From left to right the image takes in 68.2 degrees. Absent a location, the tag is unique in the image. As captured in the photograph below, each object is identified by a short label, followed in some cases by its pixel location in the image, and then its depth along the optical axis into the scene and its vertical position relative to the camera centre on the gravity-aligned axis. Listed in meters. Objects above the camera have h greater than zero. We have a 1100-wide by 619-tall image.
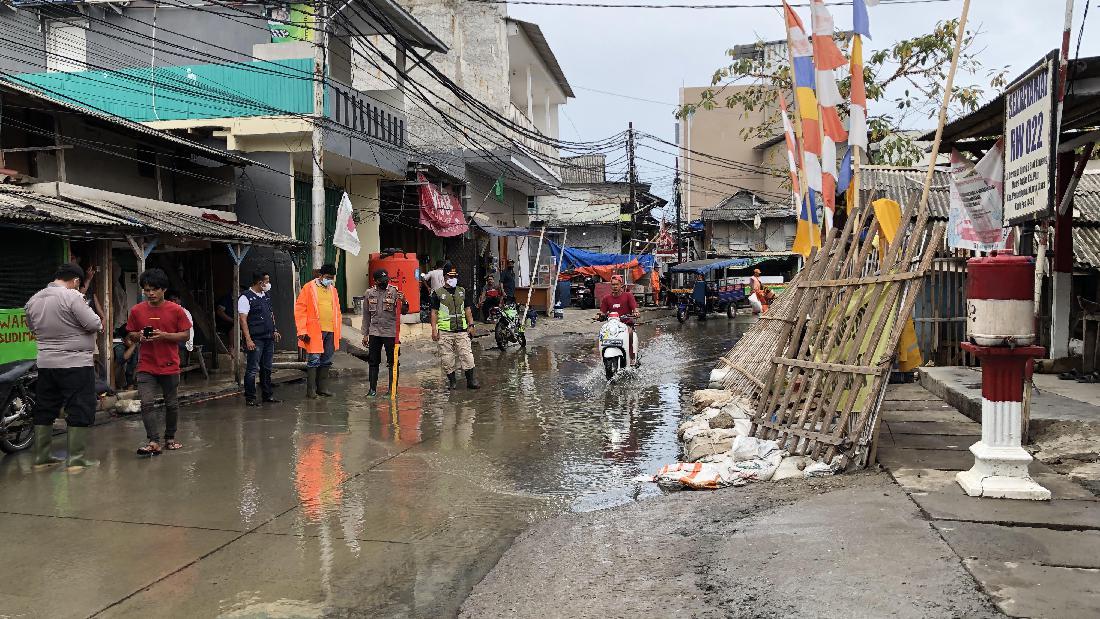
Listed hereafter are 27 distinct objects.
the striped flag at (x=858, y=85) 7.83 +1.80
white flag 16.19 +0.80
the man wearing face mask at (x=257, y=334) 11.14 -0.86
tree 14.95 +3.73
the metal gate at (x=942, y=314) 11.50 -0.70
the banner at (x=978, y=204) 8.73 +0.69
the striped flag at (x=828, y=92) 8.56 +1.87
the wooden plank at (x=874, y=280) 6.06 -0.11
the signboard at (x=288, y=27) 17.80 +5.44
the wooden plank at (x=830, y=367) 6.03 -0.79
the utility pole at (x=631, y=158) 37.22 +5.05
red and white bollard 4.89 -0.62
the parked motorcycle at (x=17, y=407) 7.65 -1.27
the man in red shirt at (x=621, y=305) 13.15 -0.61
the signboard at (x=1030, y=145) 6.33 +0.98
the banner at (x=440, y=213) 22.53 +1.64
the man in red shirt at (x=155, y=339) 7.75 -0.63
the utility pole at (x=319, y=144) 16.11 +2.59
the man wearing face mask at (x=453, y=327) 12.52 -0.89
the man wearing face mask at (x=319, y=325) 11.54 -0.77
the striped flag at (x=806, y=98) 9.59 +2.06
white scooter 12.66 -1.20
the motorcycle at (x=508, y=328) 19.41 -1.42
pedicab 30.86 -1.00
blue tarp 33.69 +0.43
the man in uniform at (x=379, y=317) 11.72 -0.67
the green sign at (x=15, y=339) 8.48 -0.68
